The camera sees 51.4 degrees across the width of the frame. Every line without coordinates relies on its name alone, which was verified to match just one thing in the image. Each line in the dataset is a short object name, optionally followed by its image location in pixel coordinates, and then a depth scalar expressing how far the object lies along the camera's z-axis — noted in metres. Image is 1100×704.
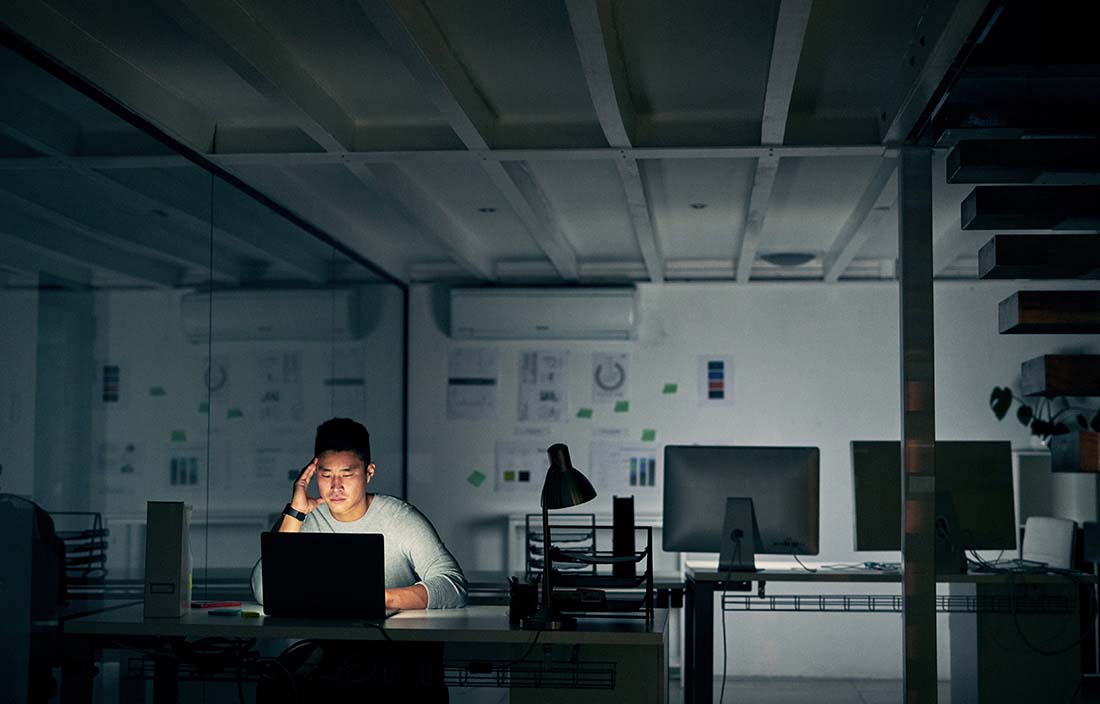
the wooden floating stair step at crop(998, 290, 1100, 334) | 3.80
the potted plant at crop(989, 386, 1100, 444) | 6.34
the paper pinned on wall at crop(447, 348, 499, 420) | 7.29
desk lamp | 3.37
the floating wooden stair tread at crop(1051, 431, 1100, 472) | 4.15
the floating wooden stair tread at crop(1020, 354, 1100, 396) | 3.81
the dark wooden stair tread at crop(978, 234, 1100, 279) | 3.79
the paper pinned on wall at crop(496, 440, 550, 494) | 7.21
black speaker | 3.67
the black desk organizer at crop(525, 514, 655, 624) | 3.45
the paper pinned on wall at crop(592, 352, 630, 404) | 7.18
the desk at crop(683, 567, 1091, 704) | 4.54
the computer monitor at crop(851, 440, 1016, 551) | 4.77
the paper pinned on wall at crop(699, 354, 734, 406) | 7.12
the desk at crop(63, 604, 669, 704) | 3.22
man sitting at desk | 3.84
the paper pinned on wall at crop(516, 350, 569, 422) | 7.23
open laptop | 3.27
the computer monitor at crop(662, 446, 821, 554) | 4.70
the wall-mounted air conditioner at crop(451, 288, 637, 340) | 7.05
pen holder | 3.37
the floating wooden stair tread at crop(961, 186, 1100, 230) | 3.79
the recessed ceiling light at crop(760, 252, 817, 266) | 6.73
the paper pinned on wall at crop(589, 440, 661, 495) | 7.11
